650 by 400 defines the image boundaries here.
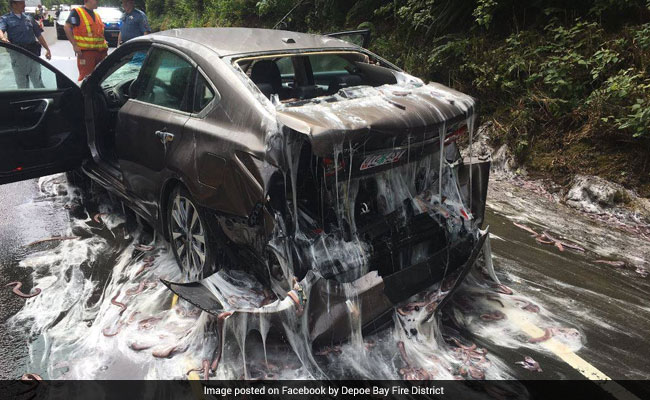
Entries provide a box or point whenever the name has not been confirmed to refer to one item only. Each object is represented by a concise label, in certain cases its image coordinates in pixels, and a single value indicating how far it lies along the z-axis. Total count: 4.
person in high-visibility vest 7.99
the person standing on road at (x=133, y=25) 8.71
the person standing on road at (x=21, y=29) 8.05
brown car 2.78
